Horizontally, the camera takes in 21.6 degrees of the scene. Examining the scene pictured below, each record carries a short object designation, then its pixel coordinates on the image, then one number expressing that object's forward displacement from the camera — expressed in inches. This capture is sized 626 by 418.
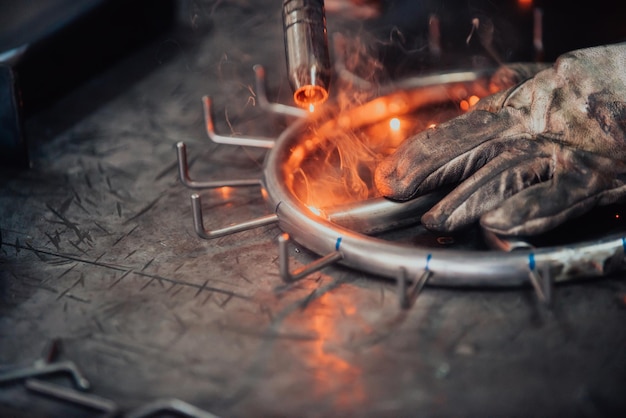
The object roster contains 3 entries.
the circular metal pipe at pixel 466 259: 38.0
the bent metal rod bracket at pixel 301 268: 38.2
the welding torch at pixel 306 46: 39.7
